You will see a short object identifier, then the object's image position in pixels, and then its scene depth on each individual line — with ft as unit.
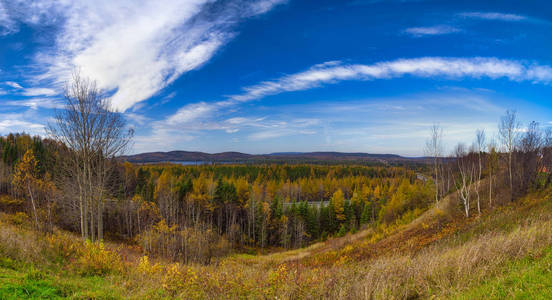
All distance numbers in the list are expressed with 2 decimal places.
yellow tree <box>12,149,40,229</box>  78.30
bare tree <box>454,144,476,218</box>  96.78
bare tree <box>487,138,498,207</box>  99.61
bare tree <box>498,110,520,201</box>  72.20
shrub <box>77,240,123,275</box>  22.29
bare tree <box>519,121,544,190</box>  77.56
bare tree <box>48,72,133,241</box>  35.42
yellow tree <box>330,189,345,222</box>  158.10
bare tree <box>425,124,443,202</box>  90.68
